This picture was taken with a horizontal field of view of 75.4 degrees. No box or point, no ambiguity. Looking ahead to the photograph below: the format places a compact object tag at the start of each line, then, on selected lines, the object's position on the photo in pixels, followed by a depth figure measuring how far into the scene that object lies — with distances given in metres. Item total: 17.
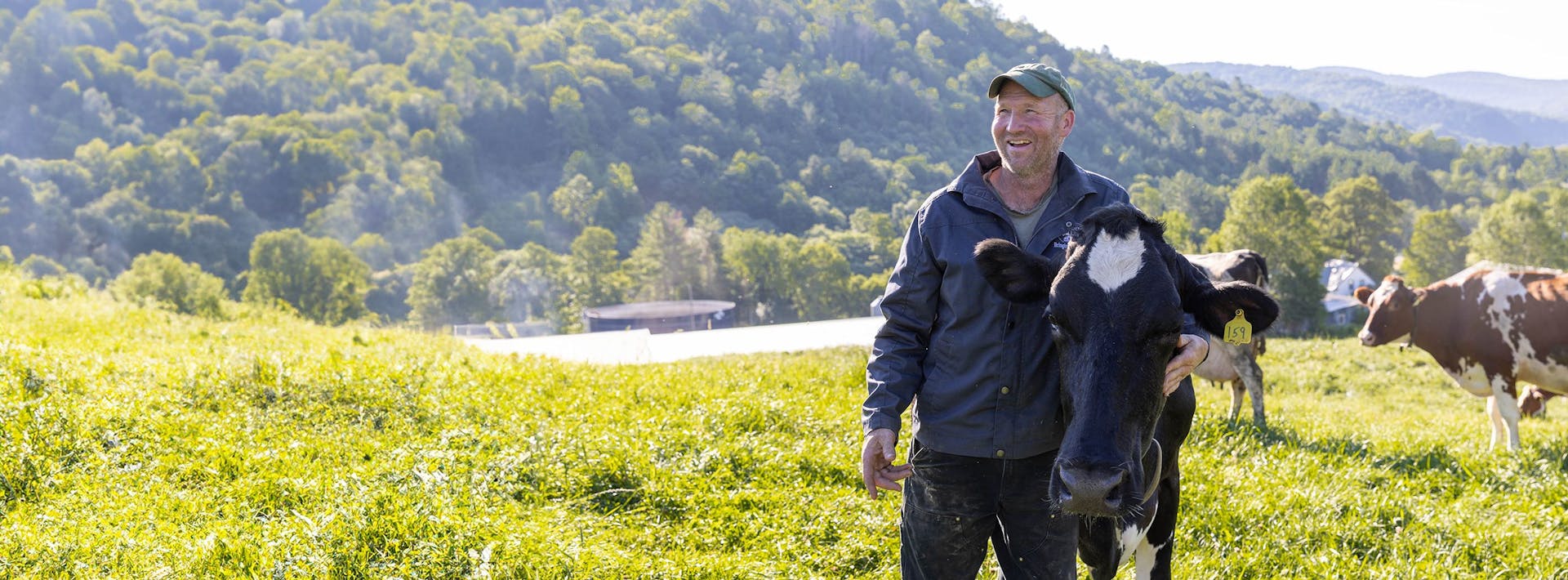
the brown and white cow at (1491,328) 10.14
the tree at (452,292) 82.94
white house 64.38
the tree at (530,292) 83.00
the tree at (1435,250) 69.81
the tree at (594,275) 81.75
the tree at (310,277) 71.31
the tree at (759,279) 82.38
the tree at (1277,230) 48.94
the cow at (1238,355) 10.10
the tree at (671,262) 84.06
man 3.16
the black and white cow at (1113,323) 2.84
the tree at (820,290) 81.50
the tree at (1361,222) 71.81
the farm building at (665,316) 65.25
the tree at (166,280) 57.59
